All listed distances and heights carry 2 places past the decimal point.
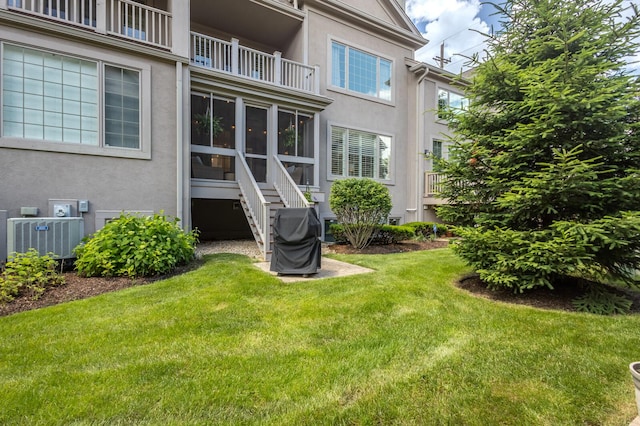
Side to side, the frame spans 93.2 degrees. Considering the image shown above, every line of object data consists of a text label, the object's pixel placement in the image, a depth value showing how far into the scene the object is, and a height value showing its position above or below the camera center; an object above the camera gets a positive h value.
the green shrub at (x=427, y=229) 10.72 -0.66
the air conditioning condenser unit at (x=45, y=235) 5.04 -0.48
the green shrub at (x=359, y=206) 7.74 +0.10
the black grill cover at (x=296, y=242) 5.23 -0.57
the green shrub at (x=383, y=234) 8.67 -0.72
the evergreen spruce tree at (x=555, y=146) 3.63 +0.90
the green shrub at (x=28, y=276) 4.10 -1.00
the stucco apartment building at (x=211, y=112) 5.74 +2.53
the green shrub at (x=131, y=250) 5.03 -0.72
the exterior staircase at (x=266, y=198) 6.49 +0.27
